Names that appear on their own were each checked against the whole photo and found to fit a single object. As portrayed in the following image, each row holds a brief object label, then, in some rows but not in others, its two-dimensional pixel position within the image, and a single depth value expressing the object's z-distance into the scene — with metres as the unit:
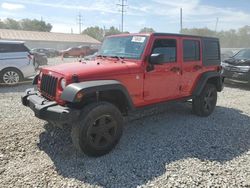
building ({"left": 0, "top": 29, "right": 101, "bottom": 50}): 37.06
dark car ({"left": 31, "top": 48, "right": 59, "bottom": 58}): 27.82
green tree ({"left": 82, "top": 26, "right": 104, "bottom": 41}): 67.65
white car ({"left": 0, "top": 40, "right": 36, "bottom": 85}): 7.22
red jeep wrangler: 2.81
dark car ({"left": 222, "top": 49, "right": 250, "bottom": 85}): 8.01
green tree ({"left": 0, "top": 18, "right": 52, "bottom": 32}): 65.39
